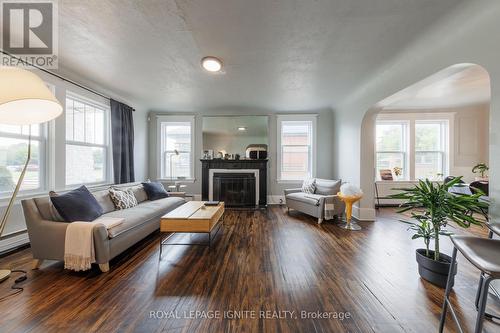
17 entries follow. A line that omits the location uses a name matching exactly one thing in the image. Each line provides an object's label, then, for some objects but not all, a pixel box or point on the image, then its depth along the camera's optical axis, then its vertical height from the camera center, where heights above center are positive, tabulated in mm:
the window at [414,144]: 4996 +554
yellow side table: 3299 -744
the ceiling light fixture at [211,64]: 2517 +1361
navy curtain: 3945 +492
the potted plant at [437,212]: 1637 -422
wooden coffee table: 2299 -705
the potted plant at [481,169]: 4391 -85
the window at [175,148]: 5281 +449
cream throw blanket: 1923 -841
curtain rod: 2415 +1321
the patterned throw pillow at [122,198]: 2967 -546
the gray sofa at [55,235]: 1964 -765
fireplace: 4926 -452
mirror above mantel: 5082 +834
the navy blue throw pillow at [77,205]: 2092 -482
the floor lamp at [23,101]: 1531 +552
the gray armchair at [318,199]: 3672 -705
